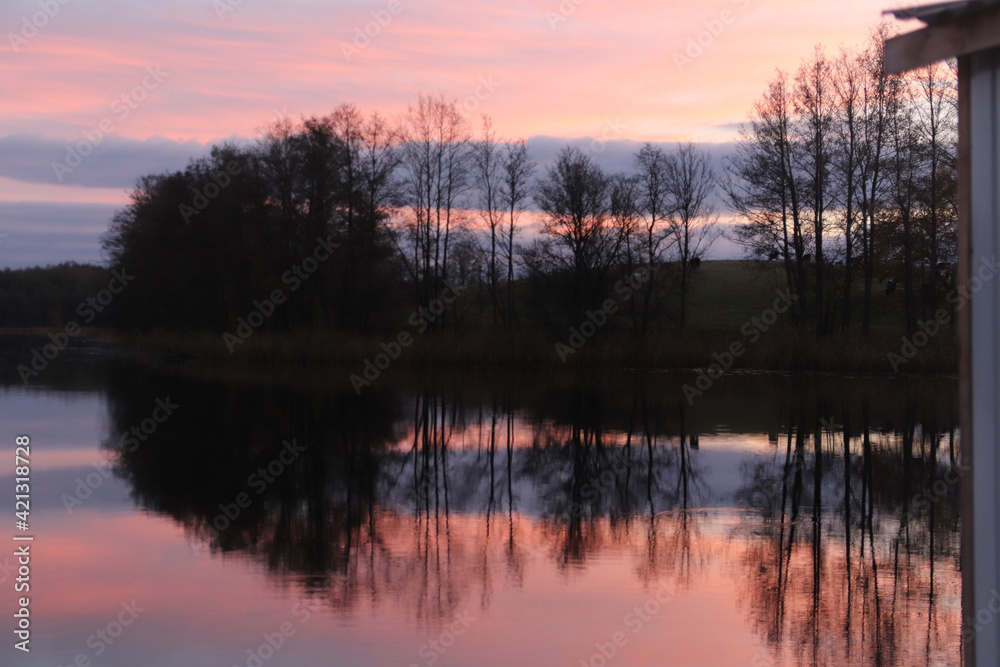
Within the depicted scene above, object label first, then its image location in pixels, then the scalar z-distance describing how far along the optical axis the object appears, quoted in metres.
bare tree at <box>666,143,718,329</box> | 58.59
